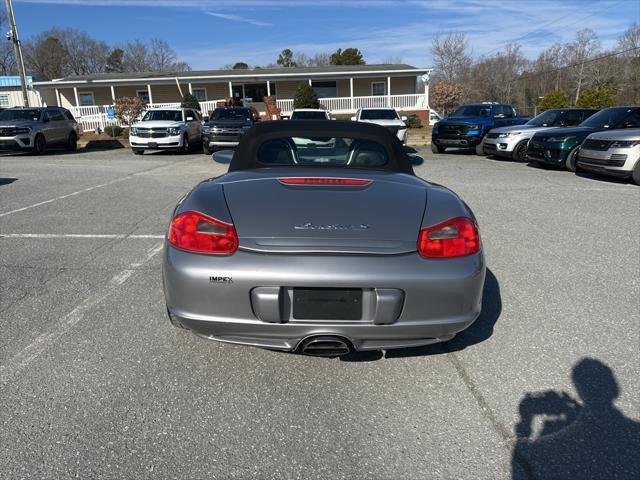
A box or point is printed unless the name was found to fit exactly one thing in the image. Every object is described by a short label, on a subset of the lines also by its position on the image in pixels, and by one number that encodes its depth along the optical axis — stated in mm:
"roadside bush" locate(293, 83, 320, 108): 30094
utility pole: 22730
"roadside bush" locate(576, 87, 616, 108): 30016
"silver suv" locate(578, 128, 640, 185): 9766
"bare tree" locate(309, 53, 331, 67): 78481
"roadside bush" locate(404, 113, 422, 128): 27031
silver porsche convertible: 2414
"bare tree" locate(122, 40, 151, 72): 75625
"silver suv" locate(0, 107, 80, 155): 16984
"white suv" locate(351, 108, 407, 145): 18038
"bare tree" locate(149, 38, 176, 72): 75375
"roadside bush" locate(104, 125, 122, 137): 24531
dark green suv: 11734
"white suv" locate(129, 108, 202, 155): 17453
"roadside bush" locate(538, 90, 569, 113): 33594
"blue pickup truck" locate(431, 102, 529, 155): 16625
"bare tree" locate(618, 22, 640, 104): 45031
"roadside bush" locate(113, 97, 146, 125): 26420
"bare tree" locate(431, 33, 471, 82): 55281
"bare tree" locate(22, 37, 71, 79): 71625
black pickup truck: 17141
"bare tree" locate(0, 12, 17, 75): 68875
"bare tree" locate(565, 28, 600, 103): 54844
